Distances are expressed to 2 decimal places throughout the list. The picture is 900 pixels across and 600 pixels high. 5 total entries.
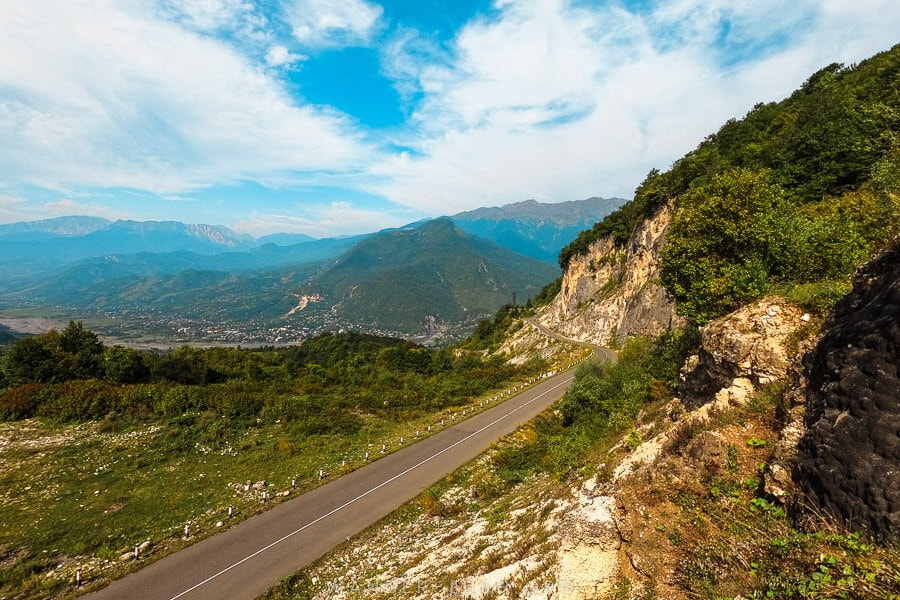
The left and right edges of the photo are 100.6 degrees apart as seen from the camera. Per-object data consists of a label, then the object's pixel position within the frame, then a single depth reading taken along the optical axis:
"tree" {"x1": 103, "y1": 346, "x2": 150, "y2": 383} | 35.66
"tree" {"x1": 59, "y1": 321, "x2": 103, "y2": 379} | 34.38
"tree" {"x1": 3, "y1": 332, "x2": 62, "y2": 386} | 32.59
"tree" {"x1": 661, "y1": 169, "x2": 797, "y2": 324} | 12.27
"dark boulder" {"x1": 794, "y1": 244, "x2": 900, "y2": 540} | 4.19
